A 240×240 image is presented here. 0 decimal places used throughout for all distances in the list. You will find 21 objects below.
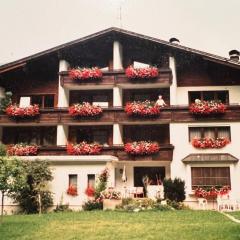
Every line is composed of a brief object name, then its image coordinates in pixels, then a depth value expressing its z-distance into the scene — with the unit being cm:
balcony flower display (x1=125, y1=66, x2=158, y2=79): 2917
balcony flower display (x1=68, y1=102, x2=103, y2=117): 2881
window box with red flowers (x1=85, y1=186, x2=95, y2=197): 2564
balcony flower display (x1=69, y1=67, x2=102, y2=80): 2973
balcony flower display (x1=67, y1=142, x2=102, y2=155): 2775
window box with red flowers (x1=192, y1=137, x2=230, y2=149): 2689
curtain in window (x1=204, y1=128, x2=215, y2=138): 2764
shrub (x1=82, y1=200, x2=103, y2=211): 2459
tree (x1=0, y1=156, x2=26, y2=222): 1864
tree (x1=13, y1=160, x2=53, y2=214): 2520
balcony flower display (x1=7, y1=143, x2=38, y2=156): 2816
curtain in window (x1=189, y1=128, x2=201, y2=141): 2772
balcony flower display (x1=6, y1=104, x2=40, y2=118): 2944
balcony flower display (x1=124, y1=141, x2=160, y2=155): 2733
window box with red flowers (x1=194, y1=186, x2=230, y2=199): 2558
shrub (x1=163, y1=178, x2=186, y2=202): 2500
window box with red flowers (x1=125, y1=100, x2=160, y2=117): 2808
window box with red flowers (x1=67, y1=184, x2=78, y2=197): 2603
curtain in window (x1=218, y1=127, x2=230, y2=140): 2747
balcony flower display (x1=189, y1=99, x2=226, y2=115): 2719
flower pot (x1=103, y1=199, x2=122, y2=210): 2366
